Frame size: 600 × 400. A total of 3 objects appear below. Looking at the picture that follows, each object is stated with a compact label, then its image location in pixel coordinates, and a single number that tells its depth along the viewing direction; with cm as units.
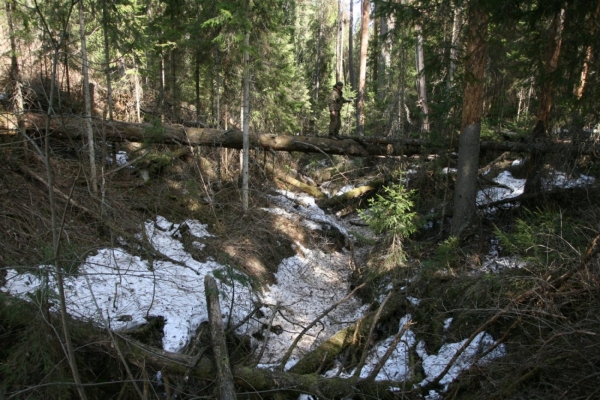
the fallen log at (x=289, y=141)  779
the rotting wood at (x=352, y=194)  1250
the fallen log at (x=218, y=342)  377
